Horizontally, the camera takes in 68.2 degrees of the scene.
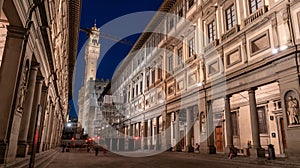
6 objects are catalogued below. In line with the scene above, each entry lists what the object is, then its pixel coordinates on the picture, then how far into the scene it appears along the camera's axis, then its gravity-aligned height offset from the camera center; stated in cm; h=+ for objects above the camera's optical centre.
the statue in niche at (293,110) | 1118 +128
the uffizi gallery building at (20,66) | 668 +236
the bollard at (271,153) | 1212 -97
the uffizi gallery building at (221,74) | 1226 +457
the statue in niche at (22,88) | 772 +152
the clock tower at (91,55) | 8995 +3213
